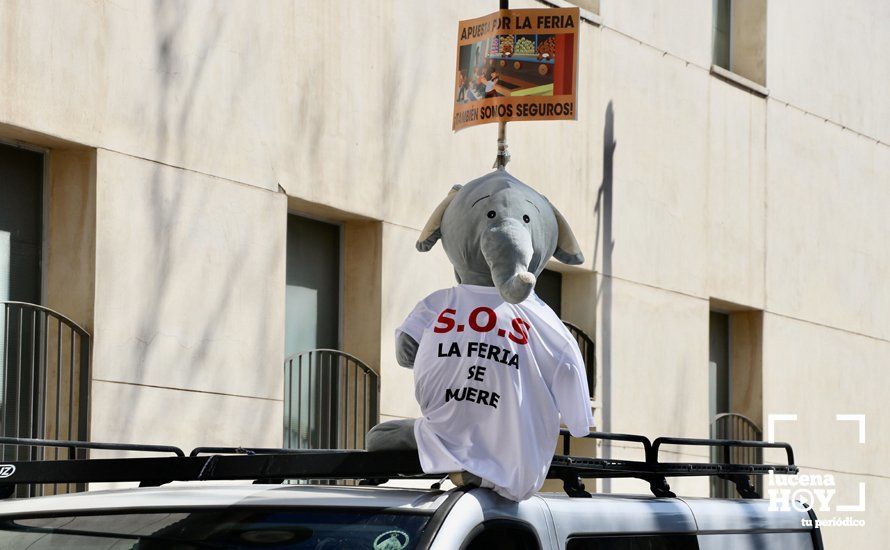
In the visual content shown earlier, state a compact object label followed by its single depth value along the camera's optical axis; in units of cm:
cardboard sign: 912
